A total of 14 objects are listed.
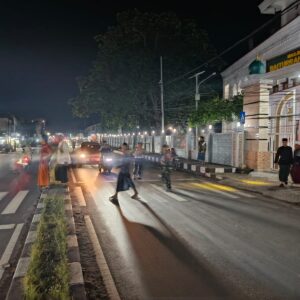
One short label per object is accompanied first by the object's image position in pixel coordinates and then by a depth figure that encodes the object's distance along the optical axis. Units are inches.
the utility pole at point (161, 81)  1479.9
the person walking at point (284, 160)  598.2
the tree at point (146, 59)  1636.3
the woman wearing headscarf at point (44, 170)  548.7
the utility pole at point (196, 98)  1299.2
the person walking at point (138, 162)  745.4
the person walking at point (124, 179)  489.5
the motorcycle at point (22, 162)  864.9
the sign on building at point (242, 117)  852.6
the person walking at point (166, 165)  593.8
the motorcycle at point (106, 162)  877.8
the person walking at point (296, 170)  576.4
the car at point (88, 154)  1091.9
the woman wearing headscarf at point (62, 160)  560.1
